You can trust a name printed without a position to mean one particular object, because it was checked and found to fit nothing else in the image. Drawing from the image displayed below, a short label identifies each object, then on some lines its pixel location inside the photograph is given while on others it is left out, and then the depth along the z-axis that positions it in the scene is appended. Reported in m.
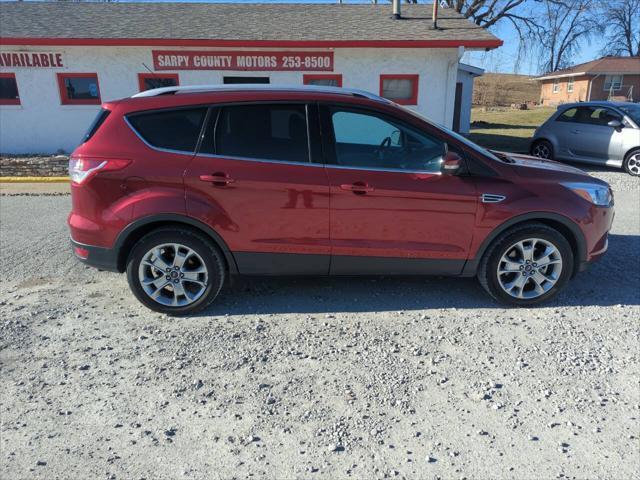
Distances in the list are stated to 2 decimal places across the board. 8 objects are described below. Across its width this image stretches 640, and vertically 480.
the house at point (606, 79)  36.47
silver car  10.19
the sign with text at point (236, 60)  11.16
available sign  11.05
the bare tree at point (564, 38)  47.02
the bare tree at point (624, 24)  50.19
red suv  3.62
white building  10.80
